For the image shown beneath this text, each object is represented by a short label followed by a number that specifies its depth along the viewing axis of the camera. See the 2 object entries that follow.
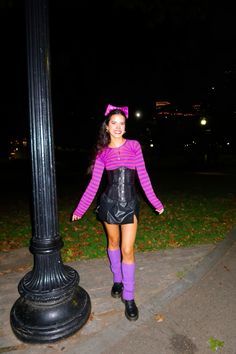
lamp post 2.96
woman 3.30
